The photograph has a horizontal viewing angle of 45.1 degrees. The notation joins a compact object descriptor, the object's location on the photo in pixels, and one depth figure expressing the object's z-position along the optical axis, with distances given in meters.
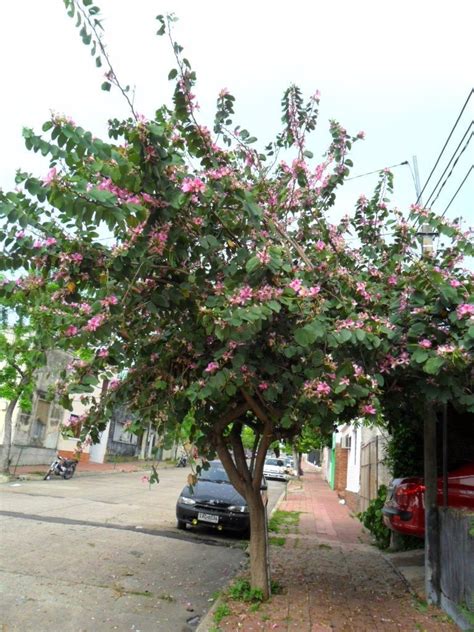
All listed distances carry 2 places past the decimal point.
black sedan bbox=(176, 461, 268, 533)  10.77
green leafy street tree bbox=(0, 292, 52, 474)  17.81
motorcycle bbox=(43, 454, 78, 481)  20.96
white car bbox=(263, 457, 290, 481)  32.39
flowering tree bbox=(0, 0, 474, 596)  3.86
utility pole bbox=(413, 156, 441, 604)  6.26
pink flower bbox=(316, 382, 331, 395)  4.27
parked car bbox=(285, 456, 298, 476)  37.15
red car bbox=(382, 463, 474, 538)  7.15
